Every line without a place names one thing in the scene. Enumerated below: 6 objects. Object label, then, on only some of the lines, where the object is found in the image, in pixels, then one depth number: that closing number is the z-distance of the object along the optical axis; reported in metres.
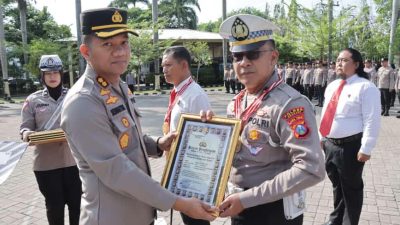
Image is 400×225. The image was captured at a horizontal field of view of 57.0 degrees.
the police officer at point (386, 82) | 12.58
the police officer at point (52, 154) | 3.53
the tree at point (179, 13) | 50.44
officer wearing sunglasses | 1.93
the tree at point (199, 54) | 31.23
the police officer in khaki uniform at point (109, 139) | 1.85
